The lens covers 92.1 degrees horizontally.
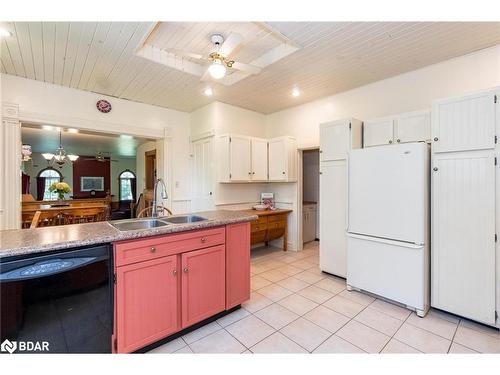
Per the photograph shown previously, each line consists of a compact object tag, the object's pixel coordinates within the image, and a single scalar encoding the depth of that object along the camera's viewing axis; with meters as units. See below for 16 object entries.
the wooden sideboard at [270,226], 4.01
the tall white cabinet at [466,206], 2.06
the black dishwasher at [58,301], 1.34
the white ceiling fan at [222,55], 2.11
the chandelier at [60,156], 6.24
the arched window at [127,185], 11.34
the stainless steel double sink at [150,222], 2.12
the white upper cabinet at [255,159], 4.01
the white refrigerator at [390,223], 2.34
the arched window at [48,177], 9.97
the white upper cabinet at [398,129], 2.66
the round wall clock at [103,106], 3.63
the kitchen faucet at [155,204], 2.44
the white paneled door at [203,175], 4.19
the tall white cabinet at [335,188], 3.07
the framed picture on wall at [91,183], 10.33
